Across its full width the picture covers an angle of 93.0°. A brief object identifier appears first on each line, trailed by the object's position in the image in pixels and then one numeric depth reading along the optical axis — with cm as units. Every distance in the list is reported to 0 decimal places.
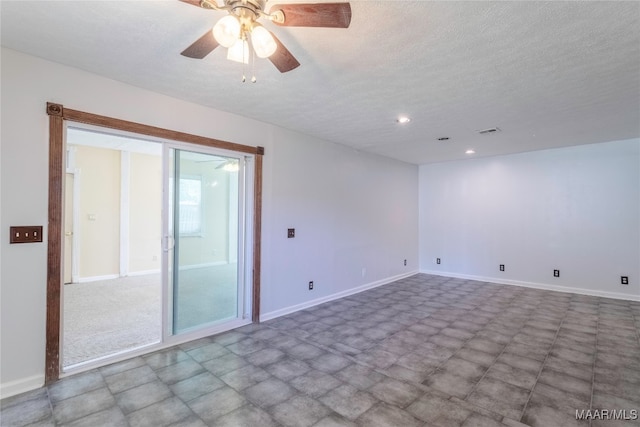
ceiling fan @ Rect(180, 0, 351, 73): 141
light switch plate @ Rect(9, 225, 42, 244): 222
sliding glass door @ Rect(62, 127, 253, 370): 306
